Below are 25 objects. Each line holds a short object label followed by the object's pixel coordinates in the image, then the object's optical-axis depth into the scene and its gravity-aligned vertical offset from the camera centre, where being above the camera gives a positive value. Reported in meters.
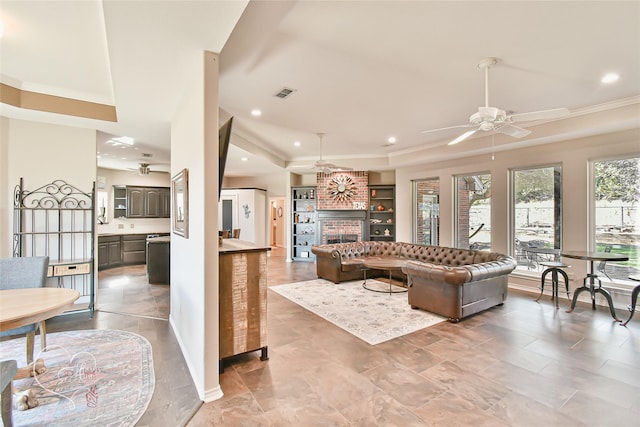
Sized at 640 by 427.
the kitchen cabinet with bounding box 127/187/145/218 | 8.02 +0.36
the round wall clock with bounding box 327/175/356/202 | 8.61 +0.78
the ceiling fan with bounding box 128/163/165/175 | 6.92 +1.12
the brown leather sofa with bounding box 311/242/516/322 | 3.88 -0.99
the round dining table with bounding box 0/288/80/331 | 1.91 -0.65
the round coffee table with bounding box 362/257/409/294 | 5.29 -0.94
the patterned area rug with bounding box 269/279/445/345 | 3.65 -1.43
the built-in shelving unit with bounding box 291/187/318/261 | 9.19 -0.24
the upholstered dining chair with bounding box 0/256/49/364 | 2.69 -0.53
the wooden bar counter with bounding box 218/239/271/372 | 2.69 -0.81
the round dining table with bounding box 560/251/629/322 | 3.87 -0.80
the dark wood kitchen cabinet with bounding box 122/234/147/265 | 7.86 -0.91
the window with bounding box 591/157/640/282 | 4.48 +0.00
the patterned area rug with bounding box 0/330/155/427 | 2.06 -1.41
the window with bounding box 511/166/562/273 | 5.29 -0.03
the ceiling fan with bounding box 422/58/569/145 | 3.04 +1.04
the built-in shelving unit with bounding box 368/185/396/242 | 8.63 +0.03
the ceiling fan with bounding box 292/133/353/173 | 6.43 +1.09
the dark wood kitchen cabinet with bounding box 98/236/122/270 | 7.27 -0.94
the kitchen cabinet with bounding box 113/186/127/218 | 8.02 +0.39
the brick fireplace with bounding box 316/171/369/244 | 8.57 +0.13
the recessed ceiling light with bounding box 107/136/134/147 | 4.91 +1.30
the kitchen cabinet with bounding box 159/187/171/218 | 8.48 +0.37
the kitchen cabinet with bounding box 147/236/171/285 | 5.90 -0.97
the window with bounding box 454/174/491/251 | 6.30 +0.04
